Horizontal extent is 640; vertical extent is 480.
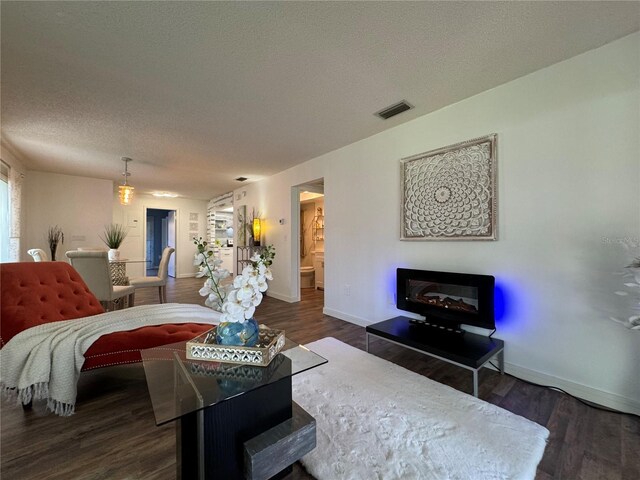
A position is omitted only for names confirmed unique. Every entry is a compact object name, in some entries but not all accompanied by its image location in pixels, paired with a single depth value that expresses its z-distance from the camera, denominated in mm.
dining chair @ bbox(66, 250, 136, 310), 3076
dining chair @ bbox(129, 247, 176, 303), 4129
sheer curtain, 3777
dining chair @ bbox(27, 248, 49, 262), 3330
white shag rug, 1236
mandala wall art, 2330
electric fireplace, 2236
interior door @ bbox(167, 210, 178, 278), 8047
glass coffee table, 1009
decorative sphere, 1225
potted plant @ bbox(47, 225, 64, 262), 4793
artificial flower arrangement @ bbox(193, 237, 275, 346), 1192
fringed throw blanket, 1557
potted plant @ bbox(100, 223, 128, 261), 4055
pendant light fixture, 4045
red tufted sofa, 1728
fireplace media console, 1855
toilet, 6312
